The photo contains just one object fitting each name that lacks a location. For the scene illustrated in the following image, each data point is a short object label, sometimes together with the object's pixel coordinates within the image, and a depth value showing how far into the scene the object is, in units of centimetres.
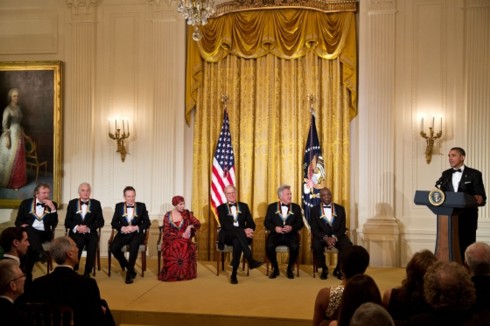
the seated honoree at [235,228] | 786
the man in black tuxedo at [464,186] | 698
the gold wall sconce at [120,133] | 935
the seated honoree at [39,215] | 794
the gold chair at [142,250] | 791
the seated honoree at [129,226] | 781
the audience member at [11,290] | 309
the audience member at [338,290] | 353
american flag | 907
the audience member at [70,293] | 396
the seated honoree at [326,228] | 788
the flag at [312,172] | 895
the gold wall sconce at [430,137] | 850
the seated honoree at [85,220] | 791
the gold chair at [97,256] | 831
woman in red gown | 767
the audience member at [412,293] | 347
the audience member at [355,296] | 319
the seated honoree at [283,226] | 795
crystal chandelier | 604
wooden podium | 649
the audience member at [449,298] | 287
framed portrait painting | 964
